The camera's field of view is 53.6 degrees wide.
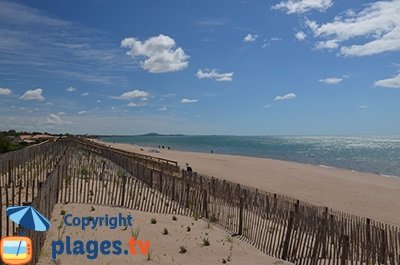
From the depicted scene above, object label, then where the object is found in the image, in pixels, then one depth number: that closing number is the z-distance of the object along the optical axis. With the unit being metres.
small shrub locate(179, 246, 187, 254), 8.95
